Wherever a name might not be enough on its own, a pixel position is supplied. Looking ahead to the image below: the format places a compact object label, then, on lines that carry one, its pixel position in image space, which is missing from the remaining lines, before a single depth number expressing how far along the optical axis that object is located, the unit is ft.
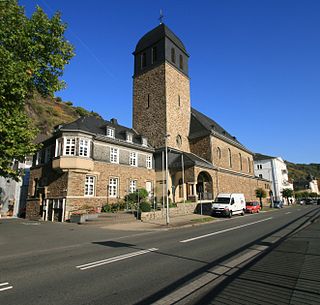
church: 74.95
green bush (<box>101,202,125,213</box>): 76.33
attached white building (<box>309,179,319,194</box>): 353.88
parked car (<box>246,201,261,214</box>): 105.50
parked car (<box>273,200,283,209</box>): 159.53
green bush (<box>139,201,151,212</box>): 70.90
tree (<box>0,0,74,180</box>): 38.19
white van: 80.12
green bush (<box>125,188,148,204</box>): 83.61
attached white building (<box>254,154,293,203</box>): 222.89
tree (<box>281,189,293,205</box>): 199.93
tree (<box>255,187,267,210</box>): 147.84
